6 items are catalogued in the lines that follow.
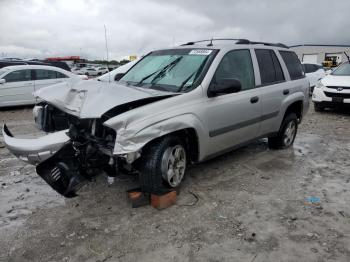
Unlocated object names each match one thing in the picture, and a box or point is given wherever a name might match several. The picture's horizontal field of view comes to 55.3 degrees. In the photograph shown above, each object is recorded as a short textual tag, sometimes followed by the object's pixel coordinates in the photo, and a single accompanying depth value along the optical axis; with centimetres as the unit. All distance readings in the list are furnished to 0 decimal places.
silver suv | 345
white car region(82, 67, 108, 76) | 3463
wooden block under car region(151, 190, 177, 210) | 370
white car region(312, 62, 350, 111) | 961
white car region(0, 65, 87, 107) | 1058
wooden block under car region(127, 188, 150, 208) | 374
